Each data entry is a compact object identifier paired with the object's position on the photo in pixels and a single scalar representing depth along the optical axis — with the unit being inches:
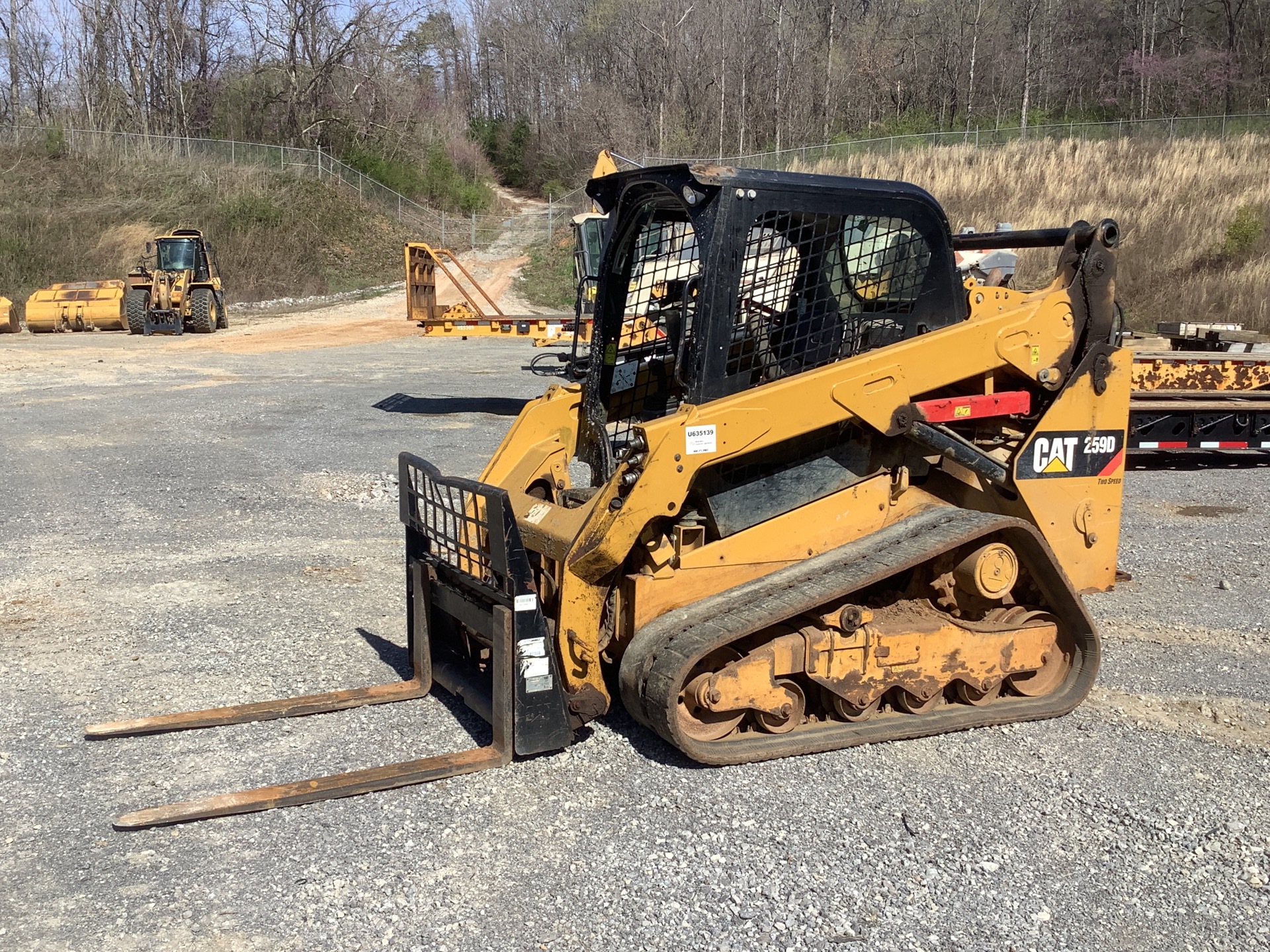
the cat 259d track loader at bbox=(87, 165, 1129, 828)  165.8
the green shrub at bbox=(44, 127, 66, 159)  1462.8
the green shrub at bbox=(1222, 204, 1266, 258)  1055.0
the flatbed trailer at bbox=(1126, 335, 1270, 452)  405.1
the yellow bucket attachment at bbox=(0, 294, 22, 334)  1014.4
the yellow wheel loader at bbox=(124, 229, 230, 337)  1003.3
